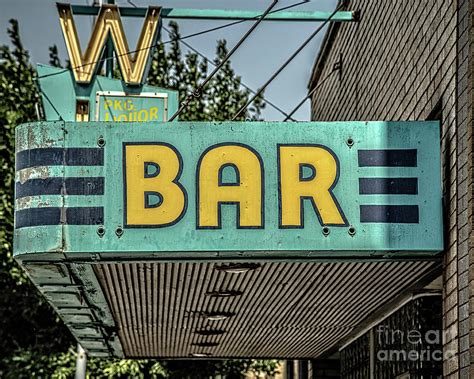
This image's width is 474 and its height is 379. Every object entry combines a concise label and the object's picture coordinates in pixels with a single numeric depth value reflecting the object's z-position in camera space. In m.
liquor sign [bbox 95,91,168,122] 11.92
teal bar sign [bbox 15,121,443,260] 7.34
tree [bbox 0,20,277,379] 19.92
